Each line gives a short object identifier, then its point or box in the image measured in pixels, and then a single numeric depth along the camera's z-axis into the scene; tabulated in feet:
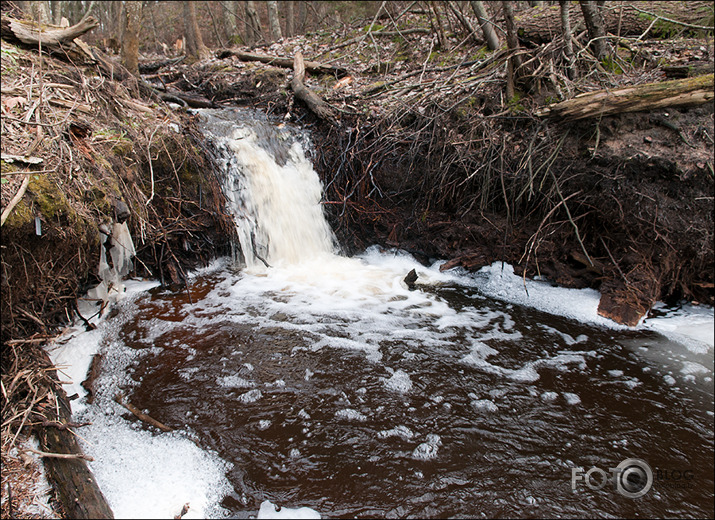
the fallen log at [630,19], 17.99
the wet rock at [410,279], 17.15
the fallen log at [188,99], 22.47
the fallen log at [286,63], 28.07
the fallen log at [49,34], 14.65
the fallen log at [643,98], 13.99
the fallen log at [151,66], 31.11
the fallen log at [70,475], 6.70
